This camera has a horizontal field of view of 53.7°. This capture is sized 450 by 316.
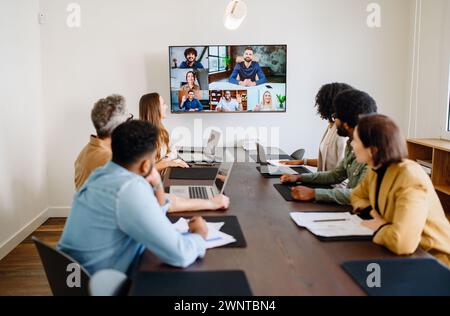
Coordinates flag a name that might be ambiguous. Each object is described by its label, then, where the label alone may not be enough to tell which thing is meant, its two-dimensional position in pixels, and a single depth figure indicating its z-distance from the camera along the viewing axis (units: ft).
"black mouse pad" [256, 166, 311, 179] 9.35
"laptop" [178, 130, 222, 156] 12.89
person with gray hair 7.44
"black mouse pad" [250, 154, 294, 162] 11.89
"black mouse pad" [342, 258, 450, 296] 4.10
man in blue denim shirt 4.56
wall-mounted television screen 14.29
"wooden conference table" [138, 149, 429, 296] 4.21
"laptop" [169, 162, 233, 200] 7.78
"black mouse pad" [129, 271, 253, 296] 4.08
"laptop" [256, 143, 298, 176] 9.57
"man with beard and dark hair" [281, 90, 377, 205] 7.07
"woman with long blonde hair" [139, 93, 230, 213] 10.15
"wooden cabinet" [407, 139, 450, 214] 12.07
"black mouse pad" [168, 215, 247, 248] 5.33
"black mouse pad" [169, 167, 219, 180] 9.49
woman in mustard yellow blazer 4.94
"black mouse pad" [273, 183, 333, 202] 7.62
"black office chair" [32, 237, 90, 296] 4.66
